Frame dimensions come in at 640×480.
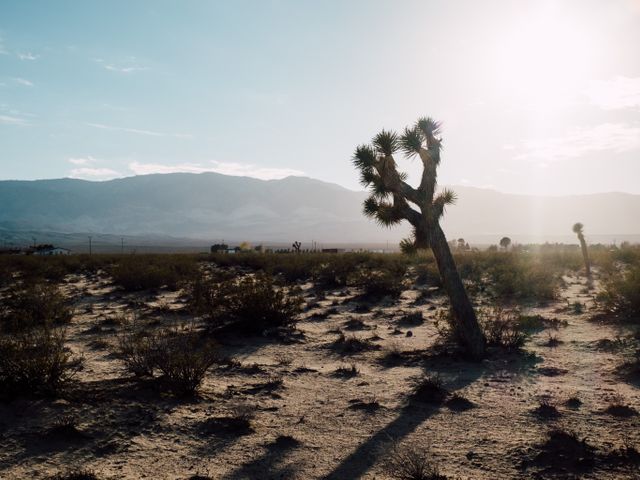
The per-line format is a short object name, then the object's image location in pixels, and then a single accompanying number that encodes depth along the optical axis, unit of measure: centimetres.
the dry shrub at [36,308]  970
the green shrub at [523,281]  1457
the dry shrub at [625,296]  1036
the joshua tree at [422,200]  817
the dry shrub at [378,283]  1512
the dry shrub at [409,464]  416
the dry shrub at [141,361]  635
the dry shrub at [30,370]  562
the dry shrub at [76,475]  409
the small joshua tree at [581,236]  1986
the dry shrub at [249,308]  991
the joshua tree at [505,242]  4891
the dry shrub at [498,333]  859
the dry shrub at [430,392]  618
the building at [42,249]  4900
